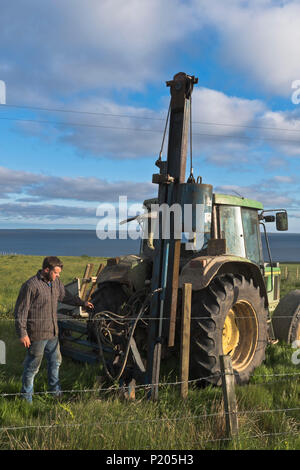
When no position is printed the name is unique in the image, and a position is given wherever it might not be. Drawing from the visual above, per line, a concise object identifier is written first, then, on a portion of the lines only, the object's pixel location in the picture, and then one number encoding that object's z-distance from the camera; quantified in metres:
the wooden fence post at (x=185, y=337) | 4.53
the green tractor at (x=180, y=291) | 4.89
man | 4.67
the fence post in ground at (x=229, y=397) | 3.61
